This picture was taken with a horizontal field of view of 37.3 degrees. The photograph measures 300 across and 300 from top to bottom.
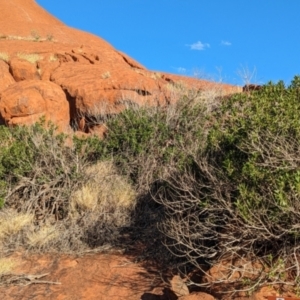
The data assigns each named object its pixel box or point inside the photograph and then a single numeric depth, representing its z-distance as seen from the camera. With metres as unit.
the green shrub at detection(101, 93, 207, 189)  9.31
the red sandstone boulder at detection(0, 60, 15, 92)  16.50
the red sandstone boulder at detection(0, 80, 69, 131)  14.92
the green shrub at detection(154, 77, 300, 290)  5.12
